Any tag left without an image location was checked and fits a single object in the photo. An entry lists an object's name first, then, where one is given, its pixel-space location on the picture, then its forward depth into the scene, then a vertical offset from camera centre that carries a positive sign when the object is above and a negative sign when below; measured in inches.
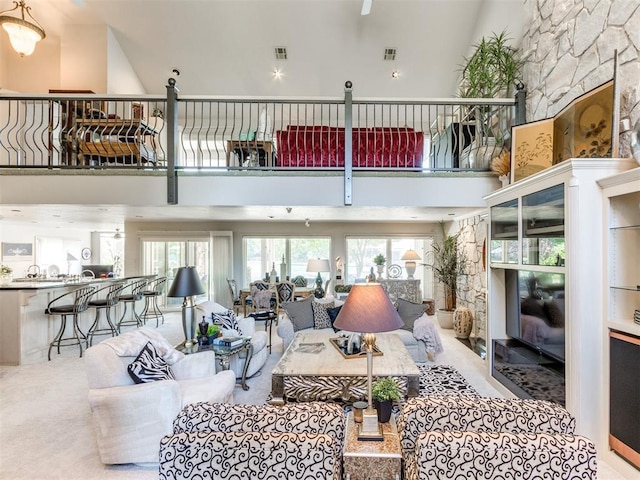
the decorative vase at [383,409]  74.9 -36.0
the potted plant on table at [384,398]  75.0 -33.7
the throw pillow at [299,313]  193.3 -39.3
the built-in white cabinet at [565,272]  101.6 -9.5
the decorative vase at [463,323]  232.8 -53.7
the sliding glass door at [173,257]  345.7 -12.7
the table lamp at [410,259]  317.1 -14.2
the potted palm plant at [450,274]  267.1 -24.4
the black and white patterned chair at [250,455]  55.9 -34.4
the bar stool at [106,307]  220.1 -40.7
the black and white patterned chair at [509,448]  54.3 -33.7
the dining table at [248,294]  271.3 -39.6
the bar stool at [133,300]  250.7 -40.1
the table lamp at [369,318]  72.1 -16.1
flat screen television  116.9 -25.5
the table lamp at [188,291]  141.0 -19.3
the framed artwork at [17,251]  362.9 -6.6
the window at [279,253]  350.9 -9.1
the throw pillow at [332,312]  193.3 -38.4
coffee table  121.8 -47.4
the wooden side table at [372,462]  64.4 -40.7
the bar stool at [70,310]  195.2 -37.2
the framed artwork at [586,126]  112.9 +41.1
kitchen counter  183.0 -42.8
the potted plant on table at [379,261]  326.6 -16.4
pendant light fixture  179.2 +113.4
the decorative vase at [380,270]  338.3 -25.7
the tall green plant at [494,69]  183.6 +94.6
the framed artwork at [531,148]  139.2 +39.7
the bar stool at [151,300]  276.5 -48.2
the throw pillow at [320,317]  195.2 -41.4
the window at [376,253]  348.5 -9.3
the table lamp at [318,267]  260.7 -17.4
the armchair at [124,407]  92.4 -44.1
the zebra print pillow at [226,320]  167.3 -37.3
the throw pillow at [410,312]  187.0 -37.7
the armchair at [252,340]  159.7 -46.8
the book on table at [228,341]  144.2 -40.9
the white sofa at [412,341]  178.4 -51.1
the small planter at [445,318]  263.9 -57.8
